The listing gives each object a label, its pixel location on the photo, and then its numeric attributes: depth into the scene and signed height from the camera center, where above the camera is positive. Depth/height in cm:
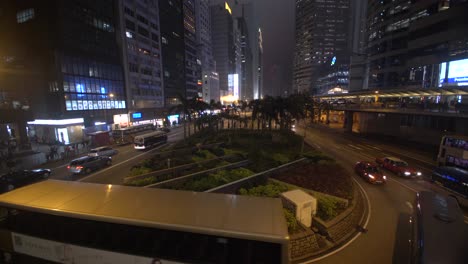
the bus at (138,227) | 525 -348
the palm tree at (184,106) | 3878 -41
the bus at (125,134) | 3919 -611
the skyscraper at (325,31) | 17238 +6158
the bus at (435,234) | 657 -469
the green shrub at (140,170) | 1825 -607
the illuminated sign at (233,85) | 15908 +1496
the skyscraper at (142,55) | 5369 +1402
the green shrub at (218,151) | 2391 -579
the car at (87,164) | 2155 -657
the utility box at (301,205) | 1066 -544
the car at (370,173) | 1816 -649
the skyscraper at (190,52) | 8988 +2394
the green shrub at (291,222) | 1020 -596
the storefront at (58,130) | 3856 -498
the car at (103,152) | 2683 -628
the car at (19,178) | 1784 -675
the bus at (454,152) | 1819 -466
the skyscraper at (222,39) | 14625 +4680
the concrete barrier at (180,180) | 1479 -582
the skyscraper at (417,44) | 3772 +1394
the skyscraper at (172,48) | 7162 +2110
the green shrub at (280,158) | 1957 -561
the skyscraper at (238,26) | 19795 +7543
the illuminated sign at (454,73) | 3394 +522
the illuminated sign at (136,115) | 5547 -299
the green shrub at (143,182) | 1563 -603
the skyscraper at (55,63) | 3797 +830
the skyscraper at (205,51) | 11050 +3003
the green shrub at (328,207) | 1180 -625
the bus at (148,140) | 3297 -602
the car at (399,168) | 1952 -649
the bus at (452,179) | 1499 -602
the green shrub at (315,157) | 2123 -568
